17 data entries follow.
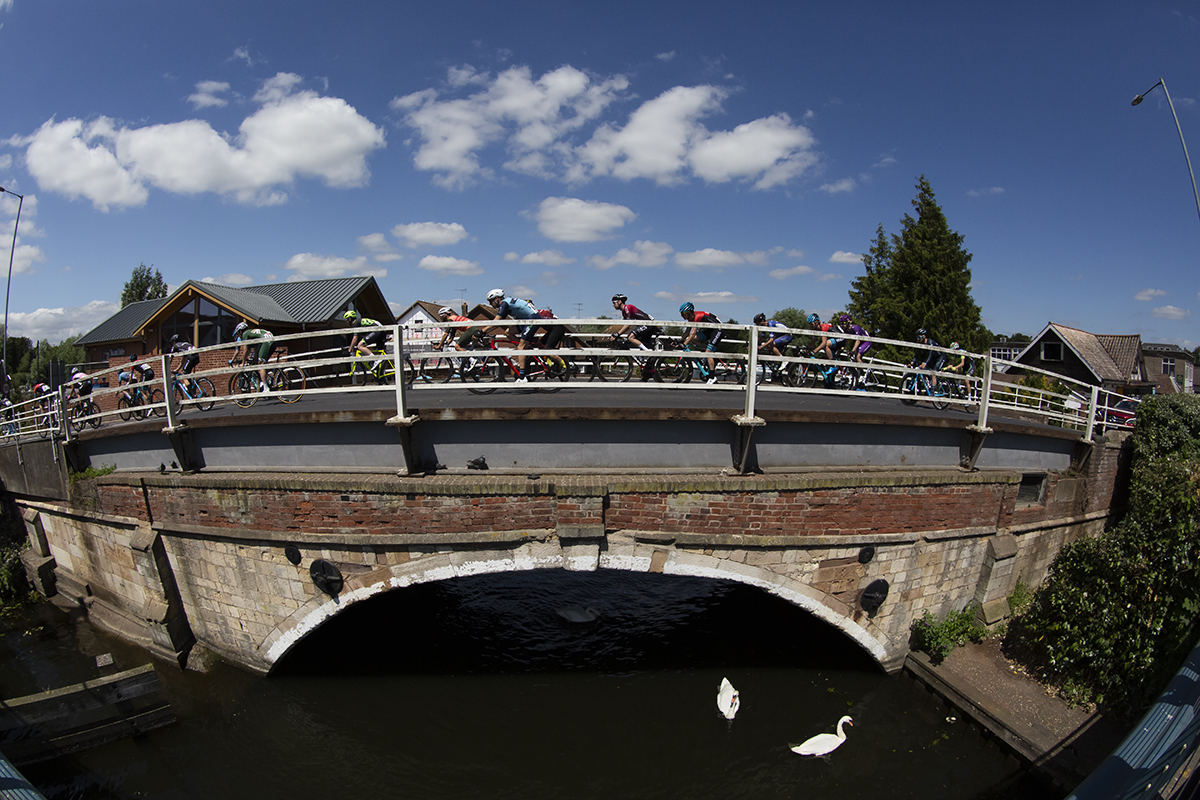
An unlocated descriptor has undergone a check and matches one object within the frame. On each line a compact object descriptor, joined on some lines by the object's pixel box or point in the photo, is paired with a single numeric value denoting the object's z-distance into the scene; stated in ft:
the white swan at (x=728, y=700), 25.02
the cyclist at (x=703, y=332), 29.35
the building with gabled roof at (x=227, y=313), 75.20
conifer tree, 78.02
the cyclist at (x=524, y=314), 26.68
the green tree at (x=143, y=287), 181.37
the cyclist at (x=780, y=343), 32.81
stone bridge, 20.21
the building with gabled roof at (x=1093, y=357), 92.79
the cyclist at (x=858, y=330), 33.42
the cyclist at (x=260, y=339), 30.45
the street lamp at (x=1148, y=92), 42.33
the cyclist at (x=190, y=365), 37.21
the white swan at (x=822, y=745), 23.06
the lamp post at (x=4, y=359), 72.00
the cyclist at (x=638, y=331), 28.30
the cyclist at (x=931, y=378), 37.10
